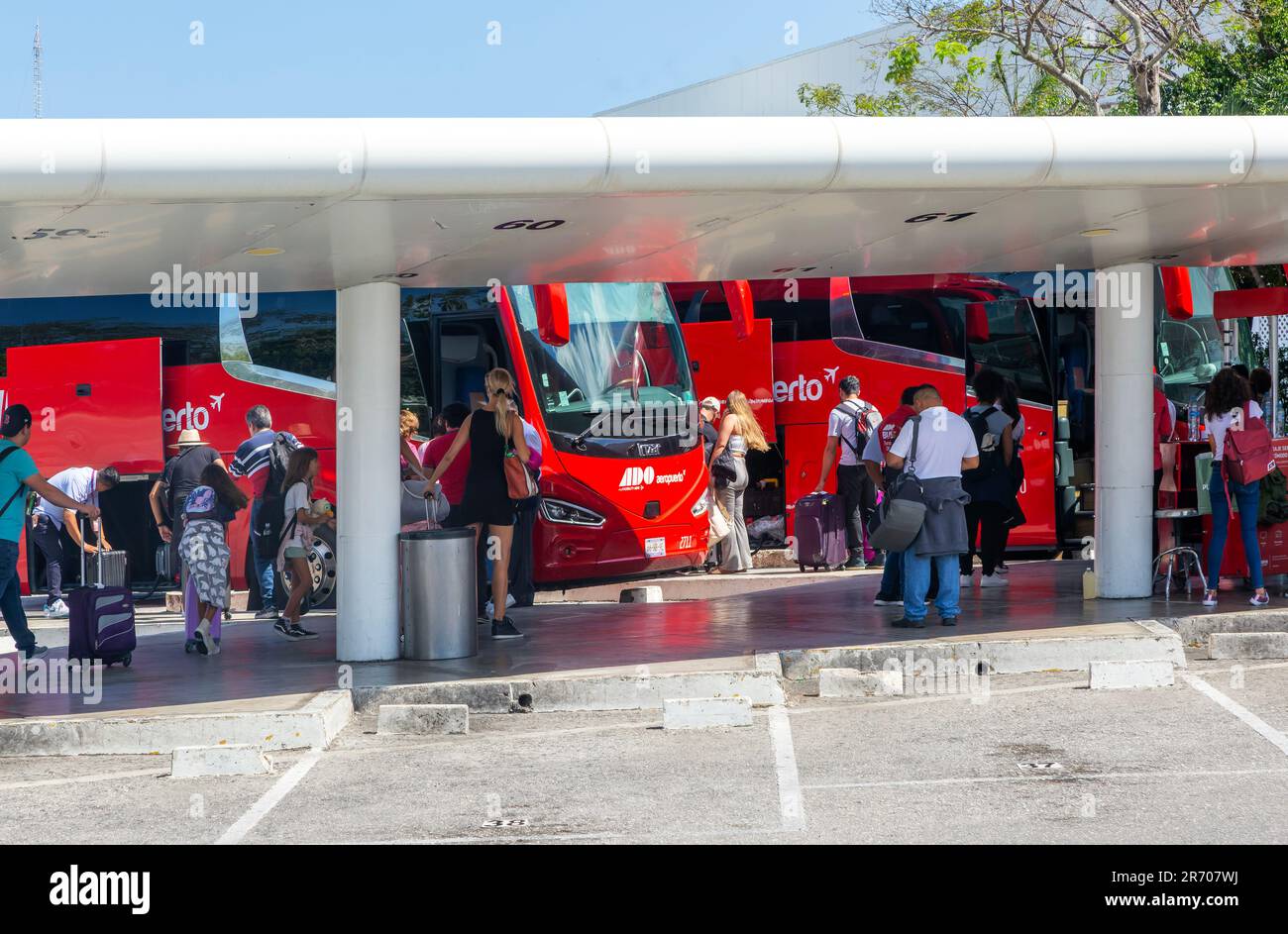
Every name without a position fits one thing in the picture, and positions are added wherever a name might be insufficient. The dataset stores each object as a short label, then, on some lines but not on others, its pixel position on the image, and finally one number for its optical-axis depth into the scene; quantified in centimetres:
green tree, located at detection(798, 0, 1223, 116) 2369
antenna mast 3484
